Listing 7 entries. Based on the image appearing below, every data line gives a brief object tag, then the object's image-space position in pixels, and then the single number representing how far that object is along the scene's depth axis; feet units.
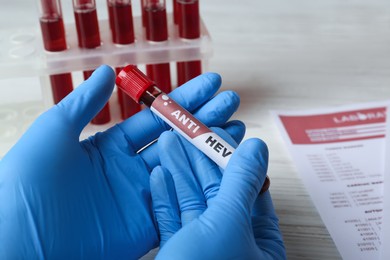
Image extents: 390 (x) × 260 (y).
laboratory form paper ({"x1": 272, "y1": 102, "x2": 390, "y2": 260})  1.43
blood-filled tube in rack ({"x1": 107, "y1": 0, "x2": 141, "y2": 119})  1.60
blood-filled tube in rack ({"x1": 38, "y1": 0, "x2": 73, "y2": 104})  1.59
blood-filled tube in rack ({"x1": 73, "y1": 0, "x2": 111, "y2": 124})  1.59
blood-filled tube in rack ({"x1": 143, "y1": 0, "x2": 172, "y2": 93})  1.61
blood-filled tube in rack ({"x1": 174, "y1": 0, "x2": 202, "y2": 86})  1.62
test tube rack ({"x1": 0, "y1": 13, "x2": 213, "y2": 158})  1.59
